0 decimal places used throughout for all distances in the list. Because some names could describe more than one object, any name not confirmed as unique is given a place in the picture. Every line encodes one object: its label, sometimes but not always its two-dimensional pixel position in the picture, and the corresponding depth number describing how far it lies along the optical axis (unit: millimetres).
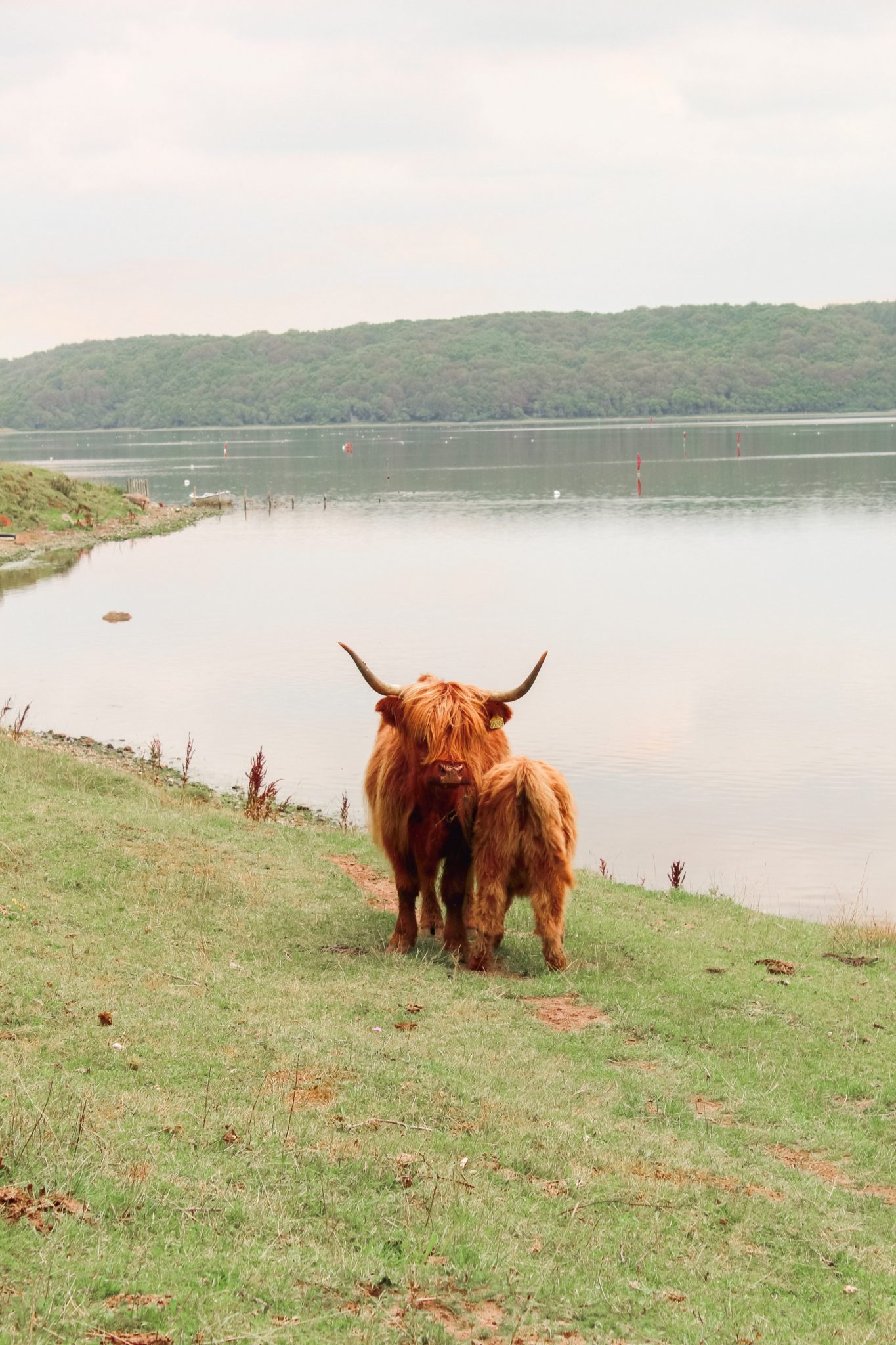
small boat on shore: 78500
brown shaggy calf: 9250
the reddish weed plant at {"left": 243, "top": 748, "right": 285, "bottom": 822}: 15586
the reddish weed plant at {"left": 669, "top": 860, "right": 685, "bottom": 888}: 13406
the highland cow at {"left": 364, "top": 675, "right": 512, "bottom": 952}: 9336
